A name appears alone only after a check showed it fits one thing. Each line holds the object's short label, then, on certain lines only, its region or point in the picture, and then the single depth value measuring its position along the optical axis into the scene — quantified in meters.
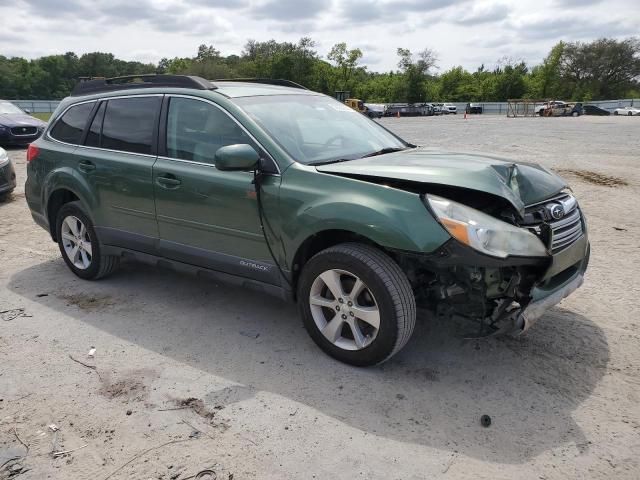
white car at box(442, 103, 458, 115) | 62.62
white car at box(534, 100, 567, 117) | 50.59
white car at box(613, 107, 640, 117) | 52.16
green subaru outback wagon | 3.07
